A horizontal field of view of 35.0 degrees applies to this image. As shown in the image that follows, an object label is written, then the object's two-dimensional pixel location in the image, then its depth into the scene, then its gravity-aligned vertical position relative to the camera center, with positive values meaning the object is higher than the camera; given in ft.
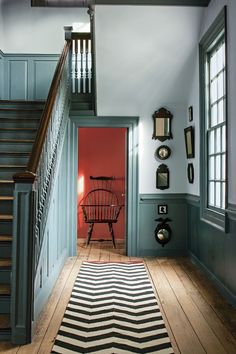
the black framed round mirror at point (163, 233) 18.37 -2.47
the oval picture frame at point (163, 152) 18.41 +1.51
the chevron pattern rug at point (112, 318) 8.65 -3.73
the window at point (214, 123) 13.02 +2.28
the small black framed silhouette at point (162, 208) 18.51 -1.26
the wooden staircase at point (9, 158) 9.68 +0.90
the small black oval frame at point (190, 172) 17.07 +0.49
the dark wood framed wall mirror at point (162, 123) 18.25 +2.91
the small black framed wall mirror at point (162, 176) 18.39 +0.32
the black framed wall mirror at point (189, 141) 16.75 +1.92
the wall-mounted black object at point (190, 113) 17.29 +3.24
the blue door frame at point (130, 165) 18.53 +0.87
